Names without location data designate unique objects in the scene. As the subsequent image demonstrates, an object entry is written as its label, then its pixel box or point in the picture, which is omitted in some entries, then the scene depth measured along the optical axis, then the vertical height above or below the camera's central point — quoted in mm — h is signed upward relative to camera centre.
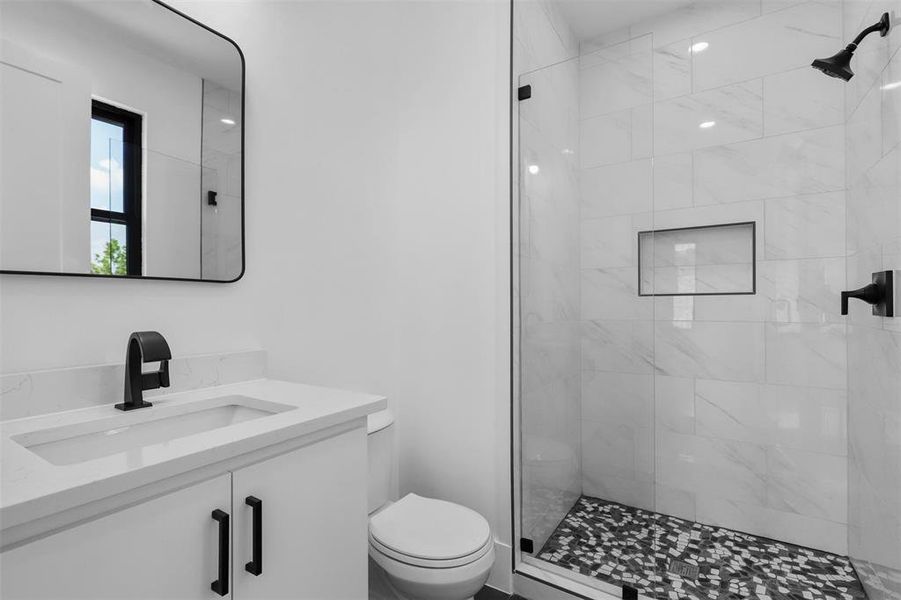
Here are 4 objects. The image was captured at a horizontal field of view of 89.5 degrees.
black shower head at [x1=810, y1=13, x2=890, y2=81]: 1436 +764
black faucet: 1089 -140
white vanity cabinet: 658 -424
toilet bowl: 1368 -766
